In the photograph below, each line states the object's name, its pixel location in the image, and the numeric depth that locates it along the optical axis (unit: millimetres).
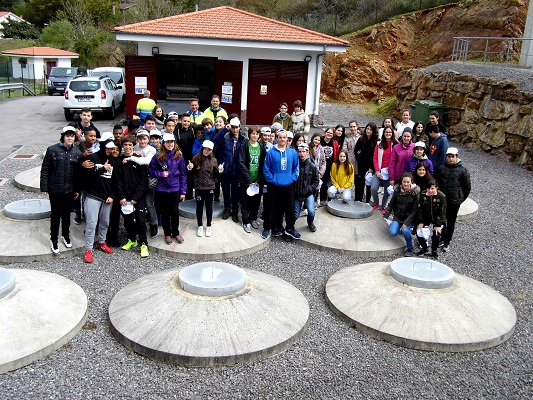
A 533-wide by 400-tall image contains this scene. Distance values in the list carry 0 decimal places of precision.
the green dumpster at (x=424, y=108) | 18781
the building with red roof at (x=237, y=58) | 18453
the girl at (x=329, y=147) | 9820
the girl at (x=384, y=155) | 9672
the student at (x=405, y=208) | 8414
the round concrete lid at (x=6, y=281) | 6043
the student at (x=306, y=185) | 8812
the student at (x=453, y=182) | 8453
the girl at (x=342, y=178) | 9781
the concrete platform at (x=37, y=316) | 5359
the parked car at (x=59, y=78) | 33531
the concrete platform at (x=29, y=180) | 11247
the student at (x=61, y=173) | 7422
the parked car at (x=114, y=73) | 25797
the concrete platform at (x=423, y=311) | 6008
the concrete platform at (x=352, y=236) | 8695
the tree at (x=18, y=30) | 56562
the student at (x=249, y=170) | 8805
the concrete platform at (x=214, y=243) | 8203
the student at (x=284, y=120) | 11119
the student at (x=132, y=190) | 7736
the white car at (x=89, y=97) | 19938
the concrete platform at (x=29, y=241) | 7766
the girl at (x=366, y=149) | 9977
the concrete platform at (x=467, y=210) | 10641
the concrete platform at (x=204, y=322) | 5504
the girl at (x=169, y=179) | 7938
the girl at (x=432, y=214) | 8203
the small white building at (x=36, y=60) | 43688
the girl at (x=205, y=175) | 8422
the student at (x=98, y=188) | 7570
